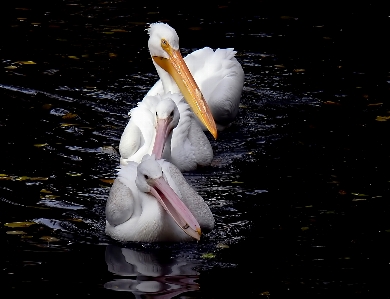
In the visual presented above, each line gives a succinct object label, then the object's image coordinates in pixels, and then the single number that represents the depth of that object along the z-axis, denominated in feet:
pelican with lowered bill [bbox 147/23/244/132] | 63.10
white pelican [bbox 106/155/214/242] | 46.62
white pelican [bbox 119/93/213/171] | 55.06
